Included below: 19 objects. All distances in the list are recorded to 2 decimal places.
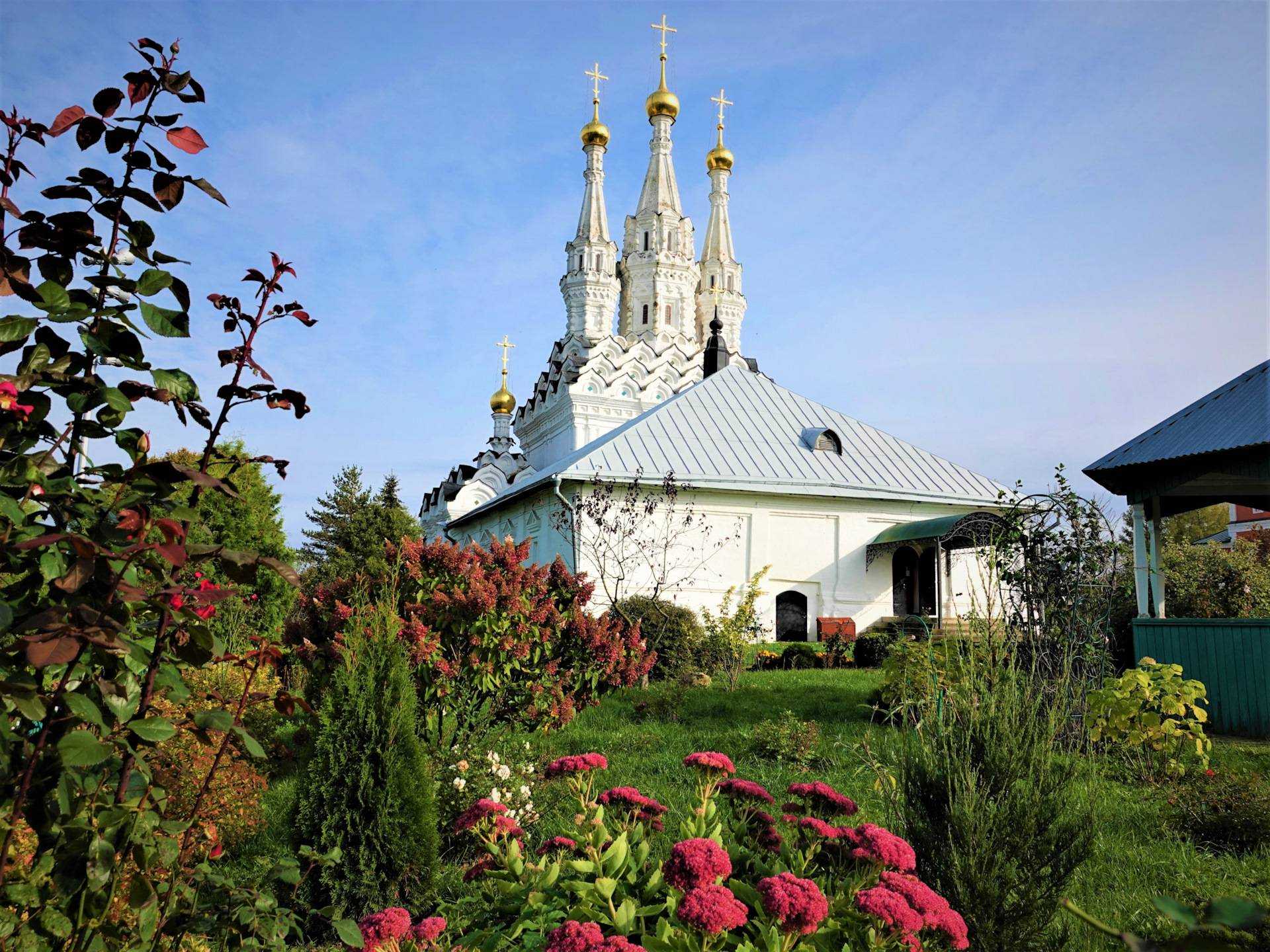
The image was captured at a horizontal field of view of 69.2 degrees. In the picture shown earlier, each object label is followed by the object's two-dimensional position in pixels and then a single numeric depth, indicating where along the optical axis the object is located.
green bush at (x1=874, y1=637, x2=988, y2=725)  7.13
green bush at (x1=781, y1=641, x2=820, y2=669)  16.62
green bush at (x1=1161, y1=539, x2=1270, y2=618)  16.58
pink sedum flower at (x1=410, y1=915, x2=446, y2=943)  2.79
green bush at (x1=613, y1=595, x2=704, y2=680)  14.07
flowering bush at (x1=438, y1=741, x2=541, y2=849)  5.49
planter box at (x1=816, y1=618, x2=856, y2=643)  19.55
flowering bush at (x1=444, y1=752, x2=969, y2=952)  2.39
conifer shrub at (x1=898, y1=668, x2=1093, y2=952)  3.51
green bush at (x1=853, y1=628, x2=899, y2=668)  16.42
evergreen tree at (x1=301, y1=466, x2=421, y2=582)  35.16
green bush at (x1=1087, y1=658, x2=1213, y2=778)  7.15
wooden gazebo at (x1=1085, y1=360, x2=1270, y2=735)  9.48
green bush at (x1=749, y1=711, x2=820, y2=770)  7.69
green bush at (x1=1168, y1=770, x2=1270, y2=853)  5.66
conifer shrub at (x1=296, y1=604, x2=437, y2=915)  4.69
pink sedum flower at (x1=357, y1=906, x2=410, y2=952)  2.73
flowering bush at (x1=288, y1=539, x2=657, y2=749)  7.41
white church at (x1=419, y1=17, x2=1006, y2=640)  20.17
